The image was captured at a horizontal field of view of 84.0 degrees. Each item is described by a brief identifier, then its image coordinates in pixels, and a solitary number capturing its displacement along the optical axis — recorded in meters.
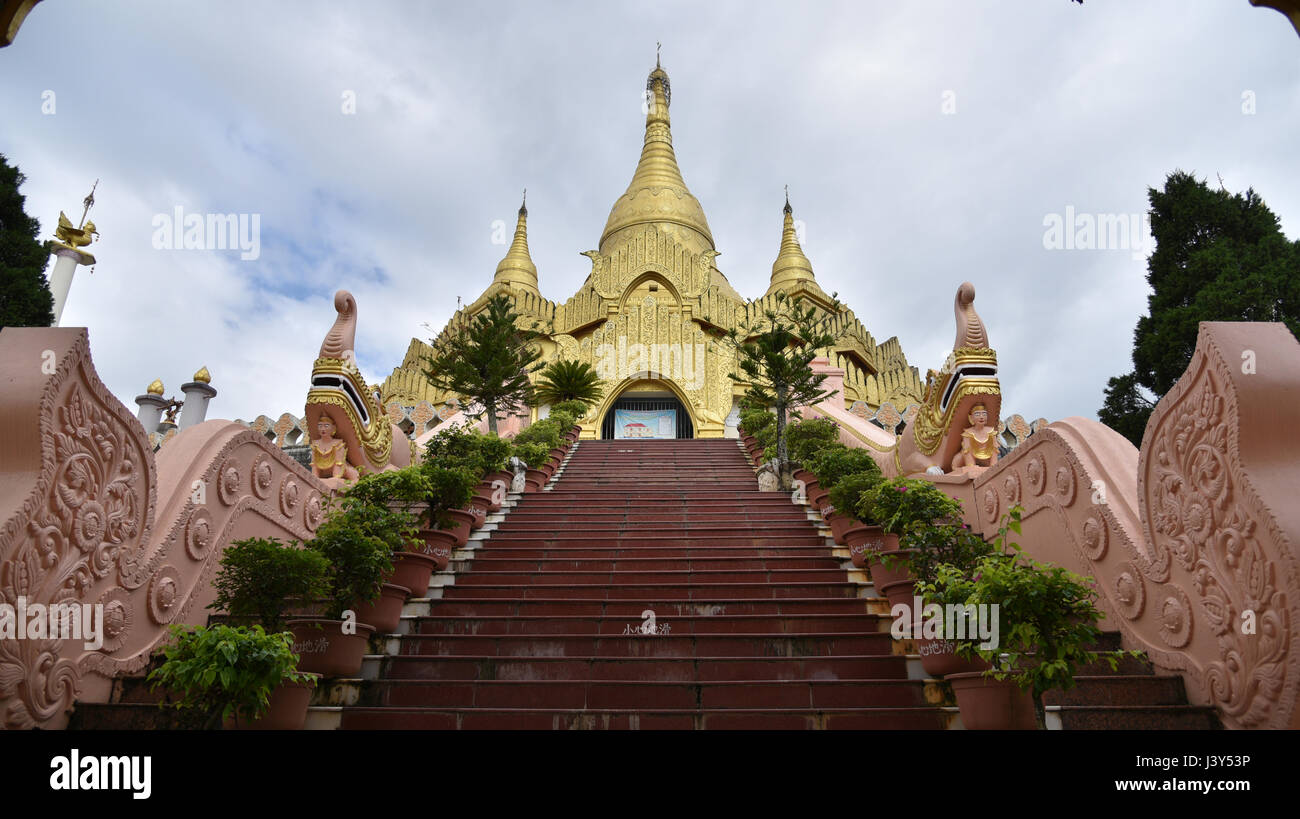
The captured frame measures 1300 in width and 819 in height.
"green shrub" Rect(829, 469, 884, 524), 5.87
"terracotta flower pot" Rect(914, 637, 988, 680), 3.78
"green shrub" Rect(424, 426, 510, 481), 7.75
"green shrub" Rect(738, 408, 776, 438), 12.75
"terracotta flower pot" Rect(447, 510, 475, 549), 6.40
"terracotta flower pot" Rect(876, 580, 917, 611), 4.55
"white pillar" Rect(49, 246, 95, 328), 14.45
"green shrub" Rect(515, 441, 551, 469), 9.63
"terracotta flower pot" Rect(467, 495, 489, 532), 7.12
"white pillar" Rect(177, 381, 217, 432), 14.54
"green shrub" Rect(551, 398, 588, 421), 15.58
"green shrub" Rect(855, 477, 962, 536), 4.51
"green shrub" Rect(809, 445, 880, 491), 7.04
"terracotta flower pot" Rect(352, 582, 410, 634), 4.69
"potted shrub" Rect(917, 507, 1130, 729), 2.92
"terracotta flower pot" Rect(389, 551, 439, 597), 5.25
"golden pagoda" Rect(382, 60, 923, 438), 19.70
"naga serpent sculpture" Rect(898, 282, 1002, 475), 6.86
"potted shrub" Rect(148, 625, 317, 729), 2.88
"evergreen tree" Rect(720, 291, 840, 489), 10.23
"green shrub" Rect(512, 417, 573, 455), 11.22
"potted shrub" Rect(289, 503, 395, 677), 4.07
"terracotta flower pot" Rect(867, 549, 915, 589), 4.64
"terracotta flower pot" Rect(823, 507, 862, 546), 6.22
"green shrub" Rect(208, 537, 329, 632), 3.69
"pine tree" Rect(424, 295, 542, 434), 12.23
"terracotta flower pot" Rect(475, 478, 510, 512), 7.73
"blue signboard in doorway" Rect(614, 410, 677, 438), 20.14
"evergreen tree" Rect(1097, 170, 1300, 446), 12.93
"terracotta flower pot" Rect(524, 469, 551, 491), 9.51
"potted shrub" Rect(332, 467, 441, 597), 4.93
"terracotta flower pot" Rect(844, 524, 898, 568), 5.47
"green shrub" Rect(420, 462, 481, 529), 6.10
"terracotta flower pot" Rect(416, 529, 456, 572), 5.98
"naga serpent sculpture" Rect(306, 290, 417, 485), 7.43
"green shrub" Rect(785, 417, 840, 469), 9.24
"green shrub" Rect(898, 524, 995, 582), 4.07
